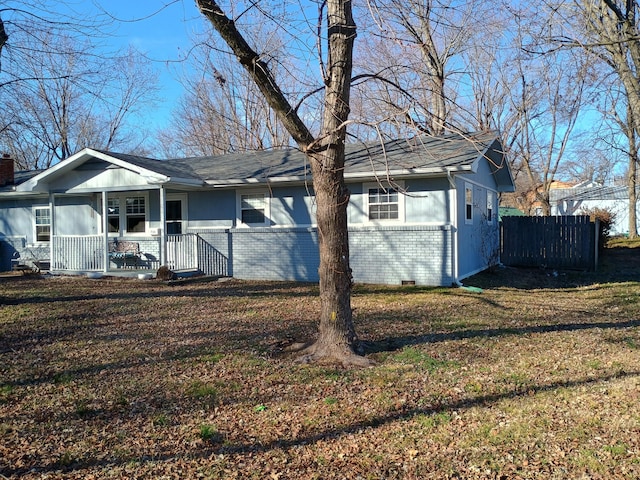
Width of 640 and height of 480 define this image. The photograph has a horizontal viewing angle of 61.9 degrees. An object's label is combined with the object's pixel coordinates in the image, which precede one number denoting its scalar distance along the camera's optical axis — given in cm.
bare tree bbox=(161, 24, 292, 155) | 3075
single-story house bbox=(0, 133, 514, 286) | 1285
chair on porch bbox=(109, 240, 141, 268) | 1519
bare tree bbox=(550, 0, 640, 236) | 1219
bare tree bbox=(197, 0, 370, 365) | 623
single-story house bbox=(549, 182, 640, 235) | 3872
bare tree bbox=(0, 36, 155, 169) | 3156
